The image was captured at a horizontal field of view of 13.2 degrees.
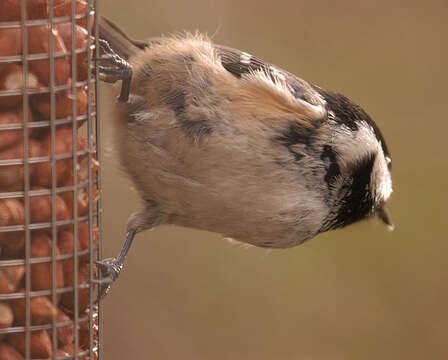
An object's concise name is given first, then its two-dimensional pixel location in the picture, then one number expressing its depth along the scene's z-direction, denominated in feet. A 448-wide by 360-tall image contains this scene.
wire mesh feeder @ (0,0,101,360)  13.53
